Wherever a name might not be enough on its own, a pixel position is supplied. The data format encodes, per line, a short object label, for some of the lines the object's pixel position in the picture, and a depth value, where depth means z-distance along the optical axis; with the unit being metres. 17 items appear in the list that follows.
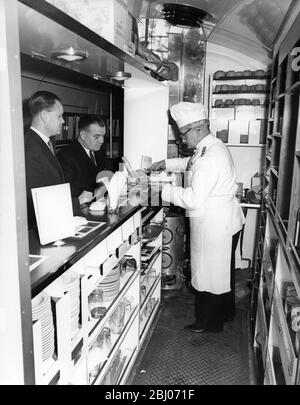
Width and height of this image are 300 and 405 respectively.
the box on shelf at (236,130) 4.46
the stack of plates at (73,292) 1.52
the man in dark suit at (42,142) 2.37
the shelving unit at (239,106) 4.37
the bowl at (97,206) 2.39
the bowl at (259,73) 4.36
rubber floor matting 2.63
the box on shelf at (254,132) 4.40
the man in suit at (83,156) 3.09
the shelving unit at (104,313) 1.39
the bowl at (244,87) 4.36
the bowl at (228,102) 4.43
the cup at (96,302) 2.03
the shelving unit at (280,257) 1.70
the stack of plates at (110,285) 2.14
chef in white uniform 2.96
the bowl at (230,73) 4.36
